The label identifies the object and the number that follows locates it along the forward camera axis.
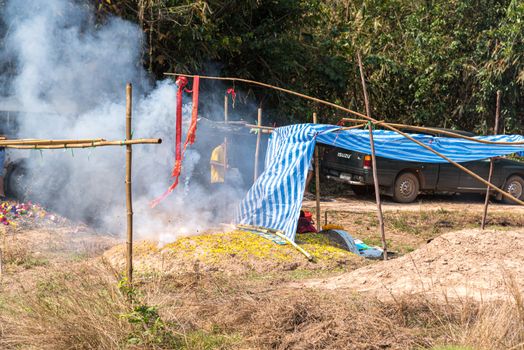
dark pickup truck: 15.59
